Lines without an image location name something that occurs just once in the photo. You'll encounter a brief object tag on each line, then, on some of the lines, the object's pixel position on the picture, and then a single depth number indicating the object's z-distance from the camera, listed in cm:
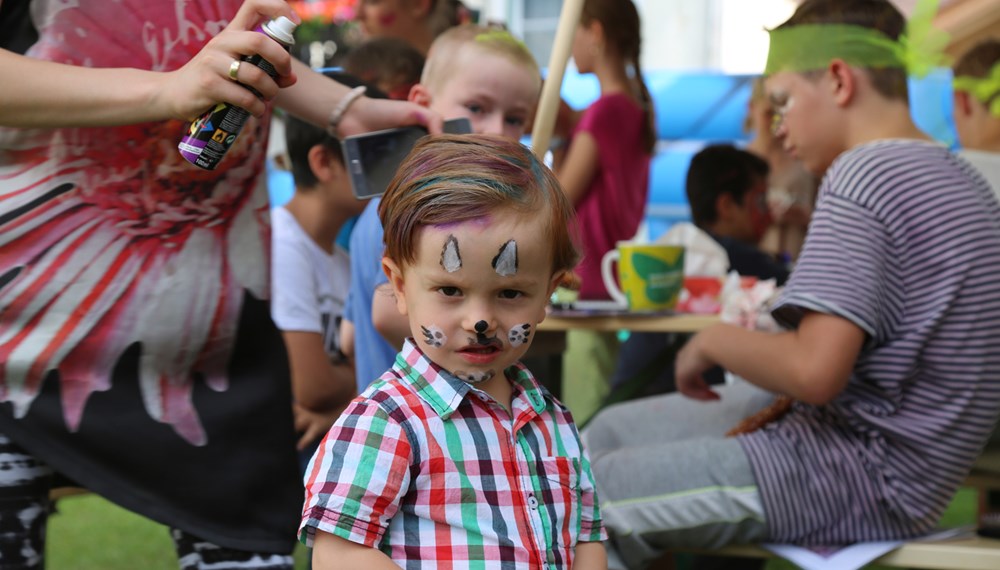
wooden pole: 283
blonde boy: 290
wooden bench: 297
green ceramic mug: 328
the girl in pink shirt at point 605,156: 465
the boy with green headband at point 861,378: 295
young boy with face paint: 249
